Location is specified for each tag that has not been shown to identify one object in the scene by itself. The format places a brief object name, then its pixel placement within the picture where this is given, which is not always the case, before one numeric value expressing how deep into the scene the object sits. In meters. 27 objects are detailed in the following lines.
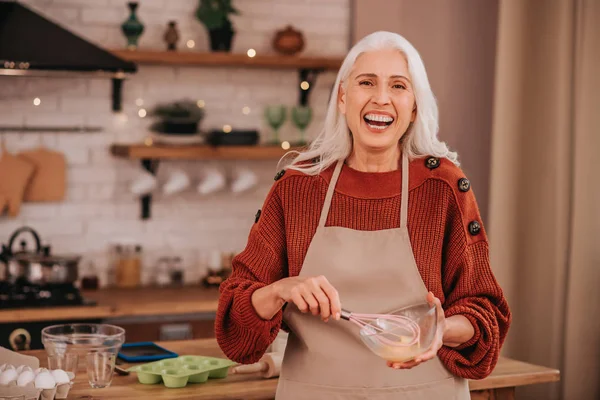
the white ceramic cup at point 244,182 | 4.82
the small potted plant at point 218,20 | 4.69
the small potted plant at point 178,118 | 4.59
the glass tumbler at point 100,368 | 2.39
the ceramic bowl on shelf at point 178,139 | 4.60
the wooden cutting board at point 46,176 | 4.57
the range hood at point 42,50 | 4.02
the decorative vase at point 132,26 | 4.55
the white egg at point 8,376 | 2.11
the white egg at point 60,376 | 2.24
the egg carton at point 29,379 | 2.10
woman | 2.16
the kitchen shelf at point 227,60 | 4.51
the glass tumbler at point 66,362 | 2.45
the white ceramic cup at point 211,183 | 4.74
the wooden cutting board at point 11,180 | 4.49
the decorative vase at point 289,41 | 4.82
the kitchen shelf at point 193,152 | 4.49
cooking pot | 4.12
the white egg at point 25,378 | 2.13
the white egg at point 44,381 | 2.17
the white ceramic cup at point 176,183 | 4.69
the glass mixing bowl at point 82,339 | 2.46
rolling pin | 2.55
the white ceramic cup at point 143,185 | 4.64
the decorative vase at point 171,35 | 4.68
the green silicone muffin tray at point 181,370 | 2.45
